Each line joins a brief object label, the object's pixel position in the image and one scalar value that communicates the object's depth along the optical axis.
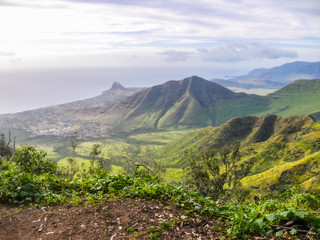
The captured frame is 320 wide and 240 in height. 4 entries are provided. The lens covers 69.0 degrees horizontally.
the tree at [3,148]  52.47
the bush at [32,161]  17.06
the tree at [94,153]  41.28
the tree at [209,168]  33.81
